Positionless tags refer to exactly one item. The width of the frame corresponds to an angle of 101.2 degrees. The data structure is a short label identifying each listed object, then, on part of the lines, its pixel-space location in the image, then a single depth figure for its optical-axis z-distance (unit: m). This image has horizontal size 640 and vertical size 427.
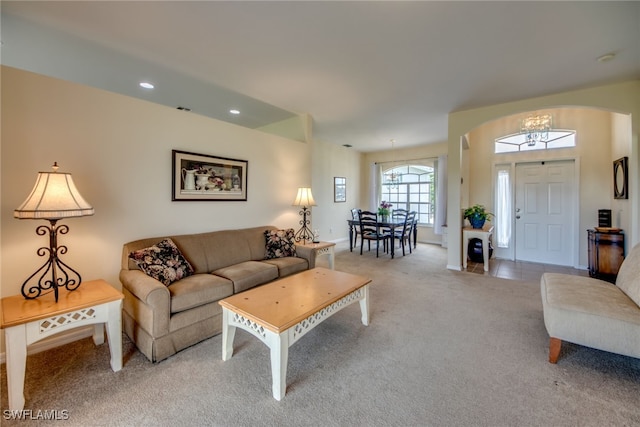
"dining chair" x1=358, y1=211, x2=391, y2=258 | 5.51
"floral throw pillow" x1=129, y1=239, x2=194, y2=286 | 2.30
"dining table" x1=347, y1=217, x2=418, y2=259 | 5.43
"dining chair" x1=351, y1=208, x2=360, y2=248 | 6.49
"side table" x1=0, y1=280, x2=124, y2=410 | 1.51
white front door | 4.61
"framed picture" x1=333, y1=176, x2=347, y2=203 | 6.93
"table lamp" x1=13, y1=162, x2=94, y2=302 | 1.70
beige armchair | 1.73
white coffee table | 1.63
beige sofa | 1.99
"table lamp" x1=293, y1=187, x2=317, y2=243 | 4.04
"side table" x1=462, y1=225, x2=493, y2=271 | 4.43
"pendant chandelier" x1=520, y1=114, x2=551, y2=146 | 4.16
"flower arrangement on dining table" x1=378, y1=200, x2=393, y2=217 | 5.97
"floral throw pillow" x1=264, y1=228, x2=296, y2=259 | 3.44
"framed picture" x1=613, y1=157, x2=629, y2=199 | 3.46
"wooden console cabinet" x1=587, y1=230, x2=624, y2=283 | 3.55
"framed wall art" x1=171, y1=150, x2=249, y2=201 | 2.98
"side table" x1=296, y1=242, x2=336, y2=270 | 3.59
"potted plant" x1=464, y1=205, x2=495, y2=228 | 4.63
